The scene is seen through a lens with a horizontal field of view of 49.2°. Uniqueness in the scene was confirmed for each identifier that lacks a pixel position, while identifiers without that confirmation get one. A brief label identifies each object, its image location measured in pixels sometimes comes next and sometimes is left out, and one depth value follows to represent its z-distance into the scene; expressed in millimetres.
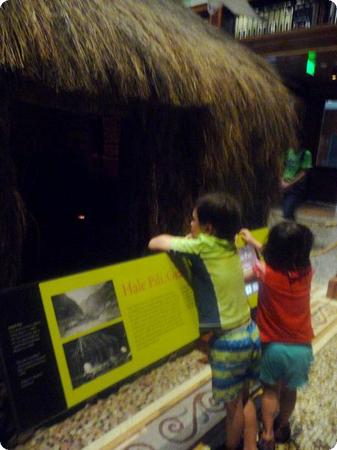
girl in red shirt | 1702
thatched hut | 1789
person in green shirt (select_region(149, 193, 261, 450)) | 1641
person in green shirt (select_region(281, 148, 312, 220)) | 5430
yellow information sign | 1836
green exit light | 4684
